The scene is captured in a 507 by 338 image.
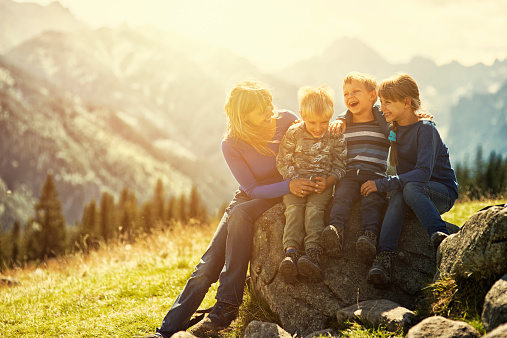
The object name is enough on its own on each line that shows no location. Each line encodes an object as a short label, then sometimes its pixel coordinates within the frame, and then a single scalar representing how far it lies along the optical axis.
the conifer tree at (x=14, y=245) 69.19
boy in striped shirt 5.05
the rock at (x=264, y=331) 4.46
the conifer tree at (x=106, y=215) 76.06
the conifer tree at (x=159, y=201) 81.28
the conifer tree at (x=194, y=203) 82.90
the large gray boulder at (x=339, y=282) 4.97
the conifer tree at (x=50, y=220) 66.38
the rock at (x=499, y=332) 2.88
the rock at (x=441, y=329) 3.44
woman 5.38
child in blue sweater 4.89
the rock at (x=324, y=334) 4.42
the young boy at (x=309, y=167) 5.02
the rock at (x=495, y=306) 3.27
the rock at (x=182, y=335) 4.65
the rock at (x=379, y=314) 4.07
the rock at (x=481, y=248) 3.77
